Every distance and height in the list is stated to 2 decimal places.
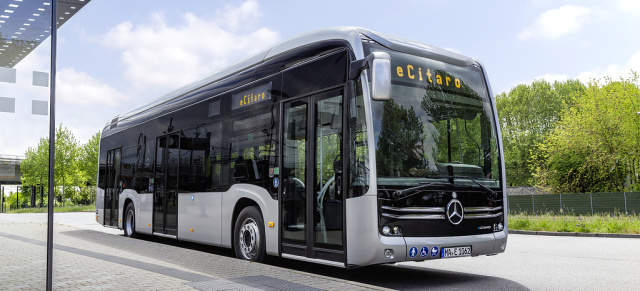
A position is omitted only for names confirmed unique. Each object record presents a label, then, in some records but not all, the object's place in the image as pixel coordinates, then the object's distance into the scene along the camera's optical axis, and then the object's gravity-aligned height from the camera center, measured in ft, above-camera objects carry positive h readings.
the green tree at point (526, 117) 205.05 +24.50
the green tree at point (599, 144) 138.21 +9.41
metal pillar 18.08 +1.98
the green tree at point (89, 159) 181.27 +9.26
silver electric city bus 23.52 +1.35
